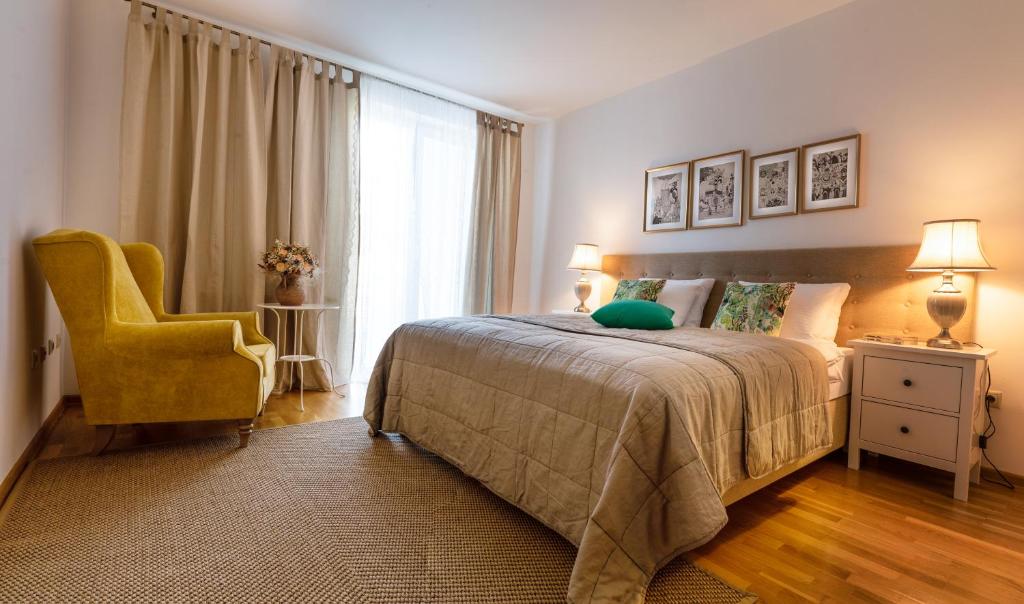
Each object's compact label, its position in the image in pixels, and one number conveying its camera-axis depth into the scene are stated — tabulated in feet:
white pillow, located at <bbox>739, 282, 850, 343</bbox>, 8.75
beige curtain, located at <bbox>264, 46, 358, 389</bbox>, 11.39
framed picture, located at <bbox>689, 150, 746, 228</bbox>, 11.07
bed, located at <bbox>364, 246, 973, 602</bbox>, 4.34
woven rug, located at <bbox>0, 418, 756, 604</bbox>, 4.43
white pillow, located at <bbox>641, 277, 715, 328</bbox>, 10.61
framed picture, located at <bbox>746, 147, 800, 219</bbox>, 10.10
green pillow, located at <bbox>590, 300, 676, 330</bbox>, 8.16
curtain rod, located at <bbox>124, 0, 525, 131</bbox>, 9.96
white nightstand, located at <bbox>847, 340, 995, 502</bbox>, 6.89
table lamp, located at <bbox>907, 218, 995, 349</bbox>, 7.18
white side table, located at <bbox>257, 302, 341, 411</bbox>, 10.80
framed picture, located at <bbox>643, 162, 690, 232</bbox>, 12.18
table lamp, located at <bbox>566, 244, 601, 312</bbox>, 13.66
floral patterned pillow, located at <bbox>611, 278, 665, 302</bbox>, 11.26
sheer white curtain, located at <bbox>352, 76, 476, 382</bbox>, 13.09
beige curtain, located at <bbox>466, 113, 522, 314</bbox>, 15.19
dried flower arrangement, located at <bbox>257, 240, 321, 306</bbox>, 10.46
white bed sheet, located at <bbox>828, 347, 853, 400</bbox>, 7.74
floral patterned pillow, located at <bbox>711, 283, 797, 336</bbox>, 9.00
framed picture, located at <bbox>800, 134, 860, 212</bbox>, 9.20
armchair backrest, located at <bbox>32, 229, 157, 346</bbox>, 6.71
